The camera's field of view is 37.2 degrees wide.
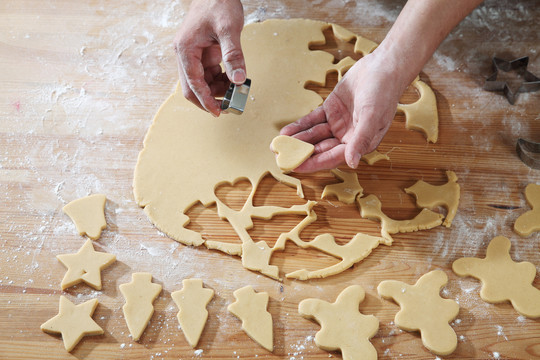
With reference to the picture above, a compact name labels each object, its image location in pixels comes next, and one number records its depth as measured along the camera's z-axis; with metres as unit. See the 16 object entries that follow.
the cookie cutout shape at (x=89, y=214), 0.83
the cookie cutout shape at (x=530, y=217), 0.82
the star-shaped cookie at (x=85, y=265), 0.80
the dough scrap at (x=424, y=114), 0.90
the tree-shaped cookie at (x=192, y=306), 0.77
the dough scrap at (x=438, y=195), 0.84
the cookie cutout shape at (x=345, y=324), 0.75
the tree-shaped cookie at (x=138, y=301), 0.77
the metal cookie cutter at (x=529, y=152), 0.87
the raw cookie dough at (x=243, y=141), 0.84
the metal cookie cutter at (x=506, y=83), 0.92
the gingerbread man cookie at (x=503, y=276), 0.78
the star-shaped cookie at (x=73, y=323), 0.77
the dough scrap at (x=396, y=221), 0.83
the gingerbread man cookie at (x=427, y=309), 0.76
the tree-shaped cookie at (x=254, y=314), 0.76
